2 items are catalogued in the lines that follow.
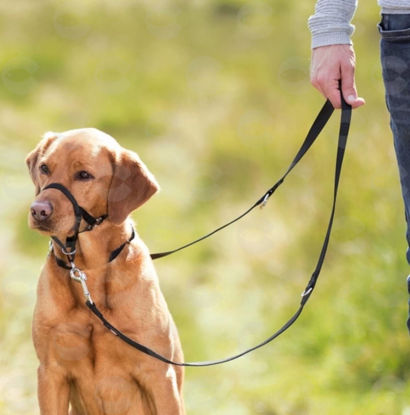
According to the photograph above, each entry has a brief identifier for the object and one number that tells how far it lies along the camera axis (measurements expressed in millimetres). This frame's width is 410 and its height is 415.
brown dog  6707
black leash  6176
